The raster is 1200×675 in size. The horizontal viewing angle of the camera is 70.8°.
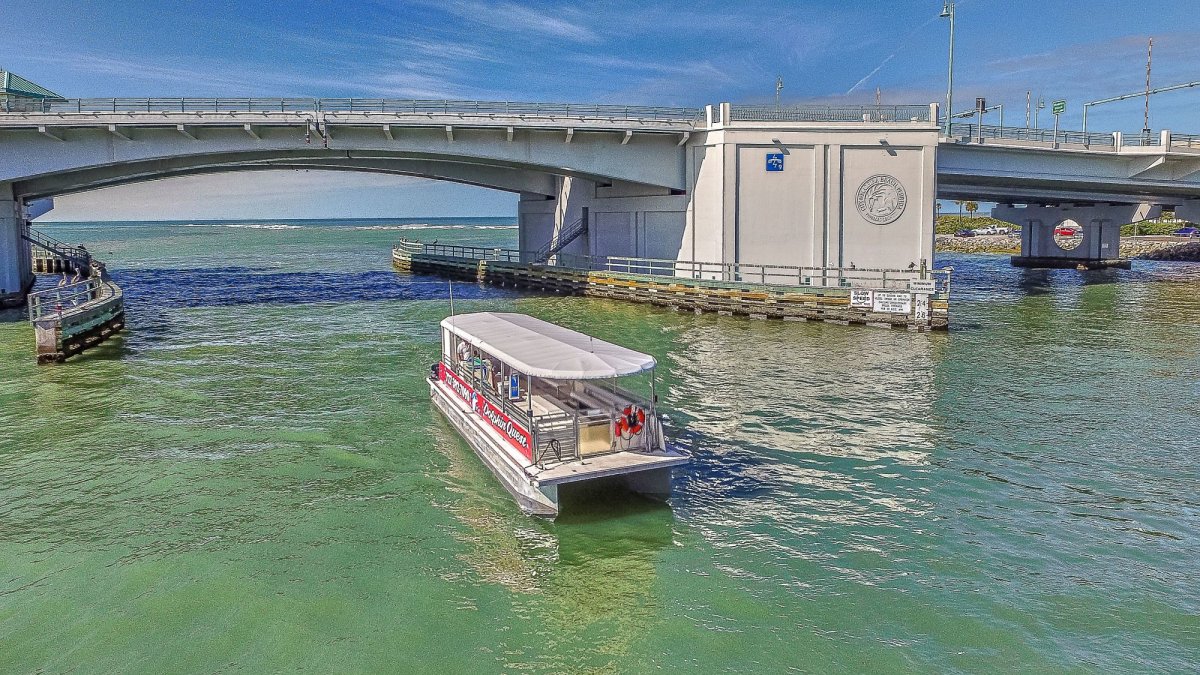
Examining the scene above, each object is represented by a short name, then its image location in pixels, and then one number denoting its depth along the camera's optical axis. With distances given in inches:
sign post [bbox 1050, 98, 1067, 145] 2549.2
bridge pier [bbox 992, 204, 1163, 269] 3014.3
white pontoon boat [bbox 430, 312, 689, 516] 570.9
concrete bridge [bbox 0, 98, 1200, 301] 1598.2
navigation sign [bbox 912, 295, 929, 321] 1408.7
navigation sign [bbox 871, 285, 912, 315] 1433.3
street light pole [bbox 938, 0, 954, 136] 1905.8
